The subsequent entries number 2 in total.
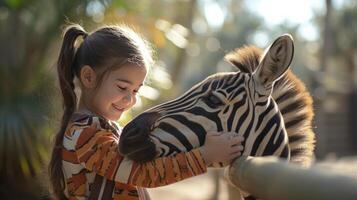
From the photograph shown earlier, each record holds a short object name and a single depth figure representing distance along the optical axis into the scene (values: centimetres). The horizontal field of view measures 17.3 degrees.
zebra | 404
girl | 401
